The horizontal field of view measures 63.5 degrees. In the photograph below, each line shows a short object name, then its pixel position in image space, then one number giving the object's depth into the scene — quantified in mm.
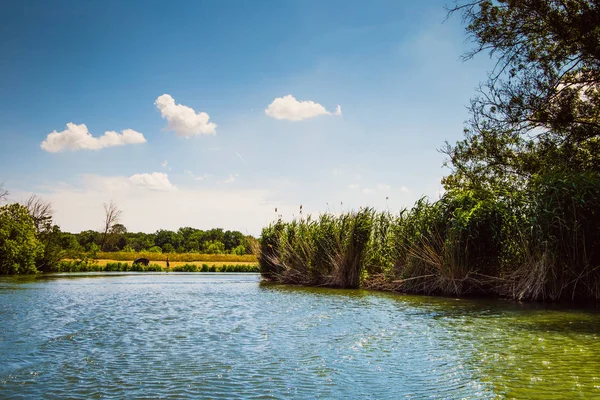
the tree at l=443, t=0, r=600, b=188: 14023
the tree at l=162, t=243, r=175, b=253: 83925
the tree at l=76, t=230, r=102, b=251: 84562
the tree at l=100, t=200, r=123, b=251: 67000
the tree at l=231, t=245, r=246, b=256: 74131
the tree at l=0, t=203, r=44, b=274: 29766
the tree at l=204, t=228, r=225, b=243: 95812
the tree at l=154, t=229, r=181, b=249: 93625
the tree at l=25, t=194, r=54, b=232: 37594
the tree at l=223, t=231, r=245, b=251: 95062
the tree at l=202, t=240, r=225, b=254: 76812
